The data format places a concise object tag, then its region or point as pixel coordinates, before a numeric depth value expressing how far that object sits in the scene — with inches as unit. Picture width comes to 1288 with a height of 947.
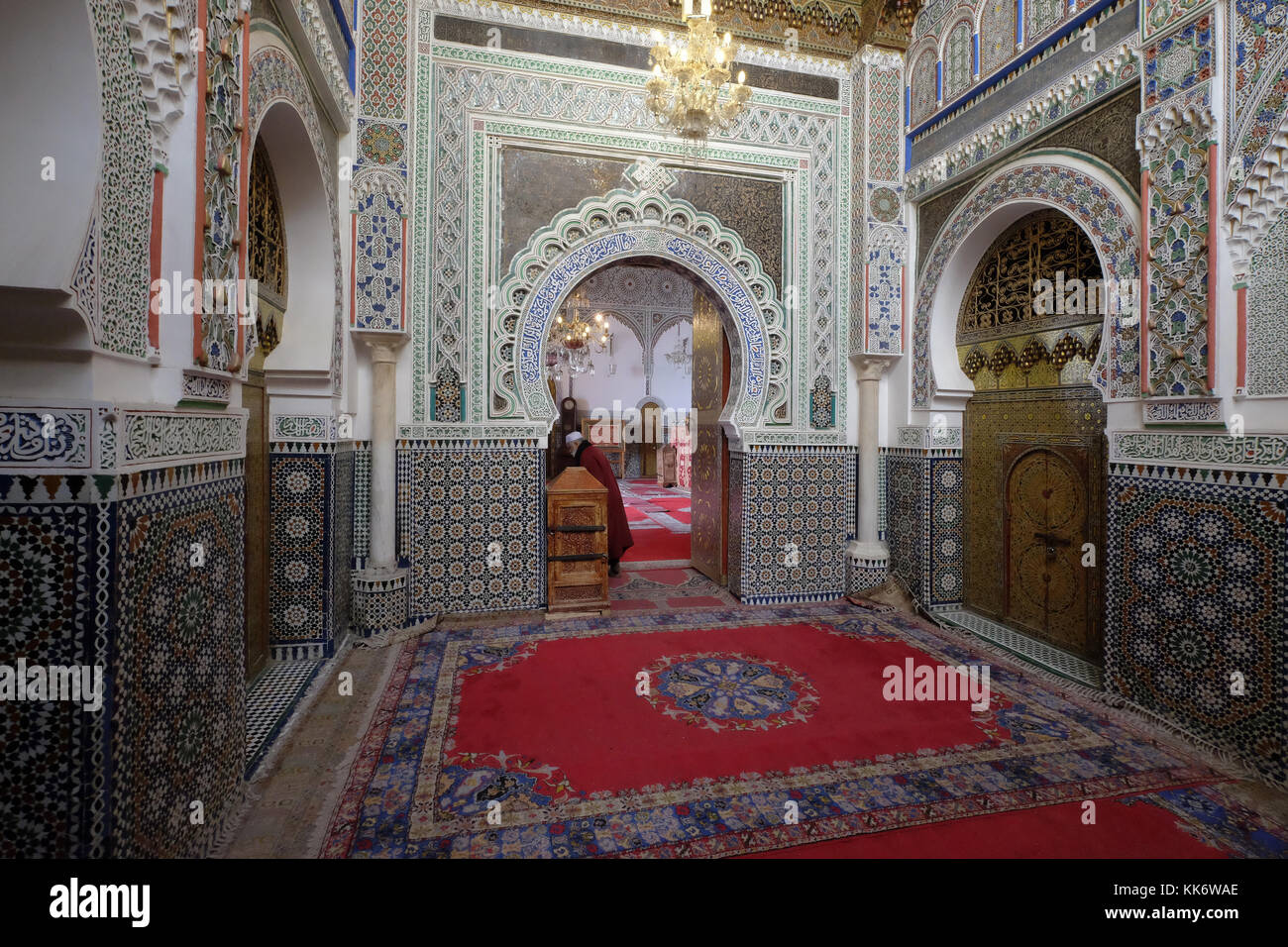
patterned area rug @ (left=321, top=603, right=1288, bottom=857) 69.8
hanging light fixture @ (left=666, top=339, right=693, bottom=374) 508.3
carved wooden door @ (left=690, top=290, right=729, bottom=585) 184.9
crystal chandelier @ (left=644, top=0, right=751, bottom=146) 119.4
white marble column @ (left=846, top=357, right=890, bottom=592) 168.7
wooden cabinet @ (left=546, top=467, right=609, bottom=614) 153.4
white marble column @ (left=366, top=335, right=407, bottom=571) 139.9
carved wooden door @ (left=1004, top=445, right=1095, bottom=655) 127.2
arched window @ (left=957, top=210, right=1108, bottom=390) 125.5
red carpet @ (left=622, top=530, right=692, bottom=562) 229.6
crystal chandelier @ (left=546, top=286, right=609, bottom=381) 396.2
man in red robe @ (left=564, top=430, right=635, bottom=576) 190.9
